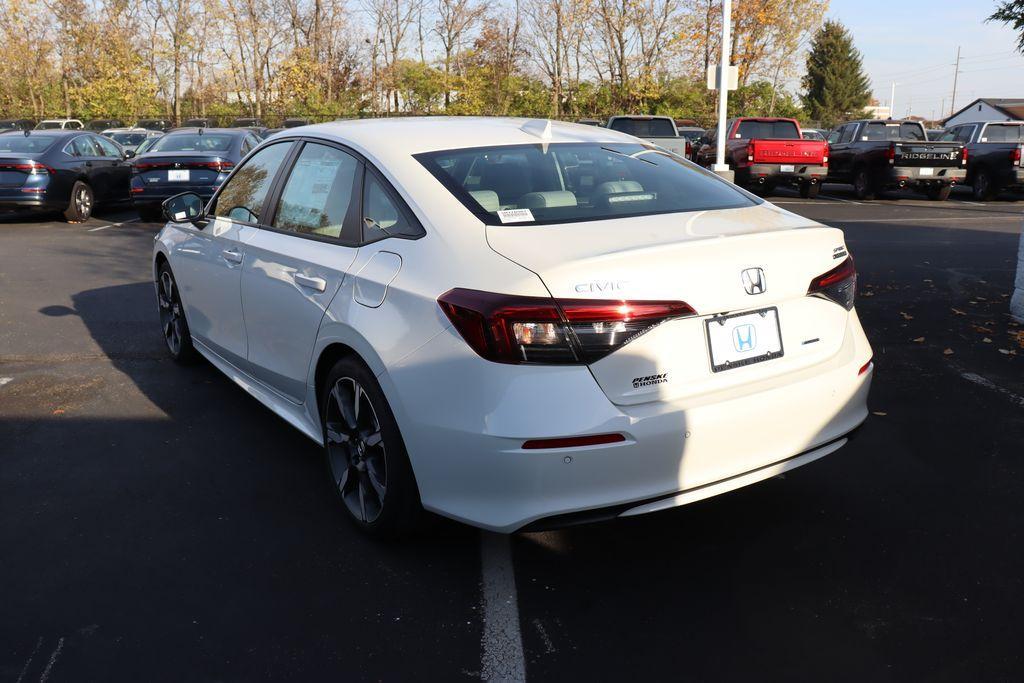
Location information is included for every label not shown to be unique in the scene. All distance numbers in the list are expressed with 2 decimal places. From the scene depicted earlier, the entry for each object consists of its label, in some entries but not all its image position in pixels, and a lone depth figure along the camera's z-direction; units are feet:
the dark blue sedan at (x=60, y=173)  46.78
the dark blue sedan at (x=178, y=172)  45.60
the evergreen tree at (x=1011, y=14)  24.99
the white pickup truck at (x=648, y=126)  70.06
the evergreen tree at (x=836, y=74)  212.84
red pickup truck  63.16
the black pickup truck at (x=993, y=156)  61.31
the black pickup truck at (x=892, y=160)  60.49
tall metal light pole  60.54
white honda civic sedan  9.03
